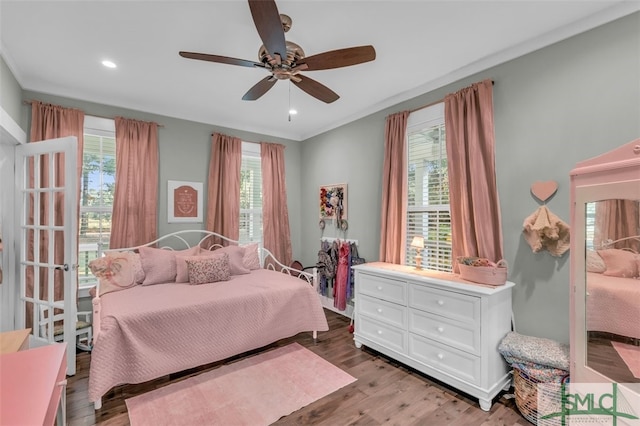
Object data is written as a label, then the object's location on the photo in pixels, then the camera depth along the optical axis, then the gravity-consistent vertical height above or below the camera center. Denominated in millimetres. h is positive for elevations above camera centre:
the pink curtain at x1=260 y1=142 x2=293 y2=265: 4422 +131
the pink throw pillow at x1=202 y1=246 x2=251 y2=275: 3504 -564
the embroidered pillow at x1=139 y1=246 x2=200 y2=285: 3076 -589
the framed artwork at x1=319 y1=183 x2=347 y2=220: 4023 +176
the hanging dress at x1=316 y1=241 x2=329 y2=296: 4098 -793
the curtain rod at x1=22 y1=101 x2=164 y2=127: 2861 +1120
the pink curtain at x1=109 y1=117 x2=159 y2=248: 3303 +335
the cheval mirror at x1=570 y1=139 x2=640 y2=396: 1455 -307
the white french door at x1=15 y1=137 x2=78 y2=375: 2564 -255
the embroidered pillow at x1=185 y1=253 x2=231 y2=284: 3090 -633
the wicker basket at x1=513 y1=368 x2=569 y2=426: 1871 -1266
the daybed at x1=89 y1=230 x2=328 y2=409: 2139 -853
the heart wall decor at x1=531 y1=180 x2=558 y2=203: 2139 +193
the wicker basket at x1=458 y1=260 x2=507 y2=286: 2213 -481
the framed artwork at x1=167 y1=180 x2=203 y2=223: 3699 +152
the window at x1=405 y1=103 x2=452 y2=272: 2910 +262
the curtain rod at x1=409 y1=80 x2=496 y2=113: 2879 +1154
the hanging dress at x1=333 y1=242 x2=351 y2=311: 3733 -866
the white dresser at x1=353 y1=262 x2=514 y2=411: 2119 -954
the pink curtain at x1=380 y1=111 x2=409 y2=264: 3203 +278
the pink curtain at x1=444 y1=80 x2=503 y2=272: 2449 +369
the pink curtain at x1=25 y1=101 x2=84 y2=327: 2775 +134
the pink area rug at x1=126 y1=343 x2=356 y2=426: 2014 -1462
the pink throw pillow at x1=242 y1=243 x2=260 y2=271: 3737 -600
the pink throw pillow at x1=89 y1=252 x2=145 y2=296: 2811 -605
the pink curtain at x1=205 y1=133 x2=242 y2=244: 3922 +359
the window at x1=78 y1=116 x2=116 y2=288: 3203 +249
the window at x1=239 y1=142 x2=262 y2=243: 4312 +299
